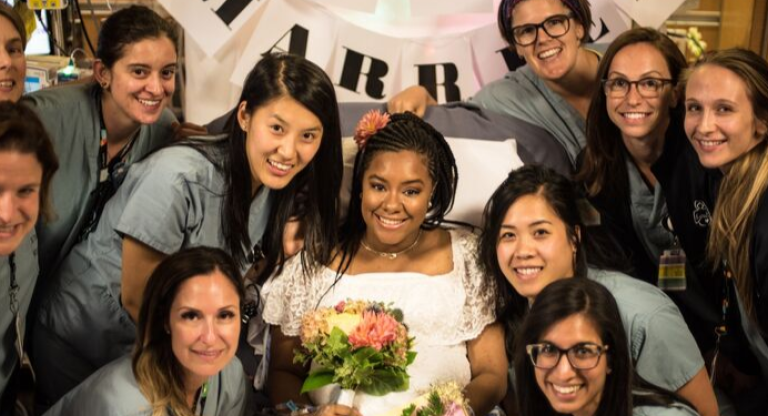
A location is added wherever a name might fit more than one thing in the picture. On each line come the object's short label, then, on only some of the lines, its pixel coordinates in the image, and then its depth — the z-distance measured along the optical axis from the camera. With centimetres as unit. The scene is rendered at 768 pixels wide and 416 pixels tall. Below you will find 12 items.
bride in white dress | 277
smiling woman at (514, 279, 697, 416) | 228
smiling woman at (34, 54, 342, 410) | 264
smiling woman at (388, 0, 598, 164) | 326
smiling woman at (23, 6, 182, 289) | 271
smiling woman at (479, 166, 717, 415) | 254
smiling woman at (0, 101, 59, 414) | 216
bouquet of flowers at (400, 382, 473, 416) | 249
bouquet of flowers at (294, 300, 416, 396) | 246
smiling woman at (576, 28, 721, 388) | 289
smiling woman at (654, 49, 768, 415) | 258
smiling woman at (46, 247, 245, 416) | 234
